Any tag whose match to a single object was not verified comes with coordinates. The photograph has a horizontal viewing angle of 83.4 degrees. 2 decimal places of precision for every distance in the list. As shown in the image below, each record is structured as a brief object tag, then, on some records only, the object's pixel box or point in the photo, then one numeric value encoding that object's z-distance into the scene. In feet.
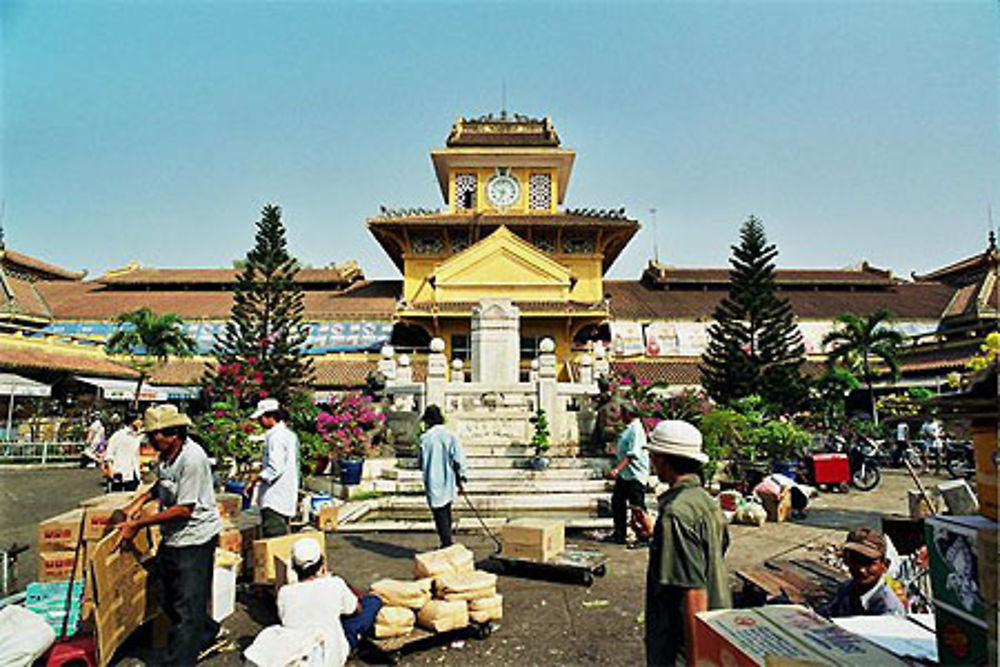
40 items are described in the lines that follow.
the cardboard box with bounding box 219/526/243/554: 15.65
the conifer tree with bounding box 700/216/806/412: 63.26
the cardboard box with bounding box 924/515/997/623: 5.41
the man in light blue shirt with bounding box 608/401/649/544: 19.89
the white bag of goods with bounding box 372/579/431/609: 12.26
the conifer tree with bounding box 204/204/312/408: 62.03
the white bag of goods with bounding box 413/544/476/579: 13.19
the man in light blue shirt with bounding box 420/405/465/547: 17.61
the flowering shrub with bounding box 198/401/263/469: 29.86
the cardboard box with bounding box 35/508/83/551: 12.16
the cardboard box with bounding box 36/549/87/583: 12.15
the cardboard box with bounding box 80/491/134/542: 11.68
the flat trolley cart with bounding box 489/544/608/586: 16.22
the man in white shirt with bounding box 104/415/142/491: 27.09
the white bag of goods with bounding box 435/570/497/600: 12.74
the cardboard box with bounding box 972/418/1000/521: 5.59
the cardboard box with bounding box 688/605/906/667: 5.98
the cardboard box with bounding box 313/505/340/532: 23.12
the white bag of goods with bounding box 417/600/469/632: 12.16
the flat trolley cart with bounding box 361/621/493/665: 11.51
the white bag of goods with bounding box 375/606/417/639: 11.63
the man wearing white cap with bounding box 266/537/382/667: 9.78
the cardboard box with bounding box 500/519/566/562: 16.84
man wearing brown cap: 9.76
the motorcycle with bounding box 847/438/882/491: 34.12
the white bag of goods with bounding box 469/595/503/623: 12.69
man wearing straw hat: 10.75
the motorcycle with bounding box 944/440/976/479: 41.68
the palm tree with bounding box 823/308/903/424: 61.57
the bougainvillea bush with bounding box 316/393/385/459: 30.35
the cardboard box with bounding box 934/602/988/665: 5.50
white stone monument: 42.27
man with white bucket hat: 7.46
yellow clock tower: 71.67
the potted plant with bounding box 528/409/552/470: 30.73
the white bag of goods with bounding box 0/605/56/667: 9.26
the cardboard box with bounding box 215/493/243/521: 17.25
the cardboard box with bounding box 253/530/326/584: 14.21
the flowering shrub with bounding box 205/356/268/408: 37.83
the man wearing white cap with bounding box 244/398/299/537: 15.03
